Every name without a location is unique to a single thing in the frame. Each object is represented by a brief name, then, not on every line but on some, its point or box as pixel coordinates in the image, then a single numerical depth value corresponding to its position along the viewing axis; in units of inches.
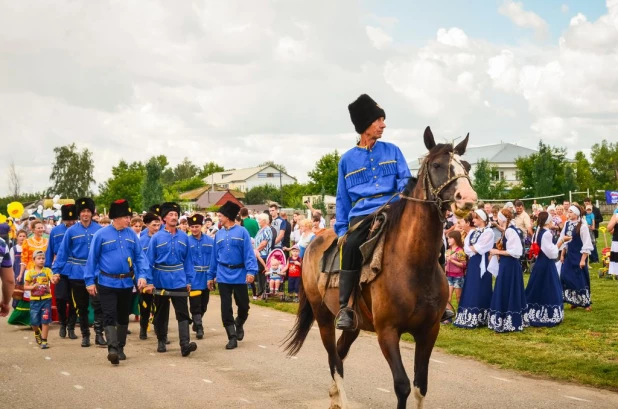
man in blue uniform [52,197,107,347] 486.0
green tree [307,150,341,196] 3602.4
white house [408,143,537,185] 4448.8
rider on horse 283.3
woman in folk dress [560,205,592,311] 577.6
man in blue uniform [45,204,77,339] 501.7
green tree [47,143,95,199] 3774.6
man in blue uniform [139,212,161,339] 501.4
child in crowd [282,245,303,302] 682.2
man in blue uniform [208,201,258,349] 465.7
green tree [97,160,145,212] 4497.5
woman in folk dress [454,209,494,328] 502.6
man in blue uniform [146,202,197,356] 443.8
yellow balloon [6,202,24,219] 615.5
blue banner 1304.1
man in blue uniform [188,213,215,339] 494.3
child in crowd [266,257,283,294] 692.7
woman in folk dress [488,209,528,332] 481.1
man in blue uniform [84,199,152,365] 418.6
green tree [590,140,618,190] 4694.9
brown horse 242.0
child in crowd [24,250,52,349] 472.4
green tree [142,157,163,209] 3356.3
